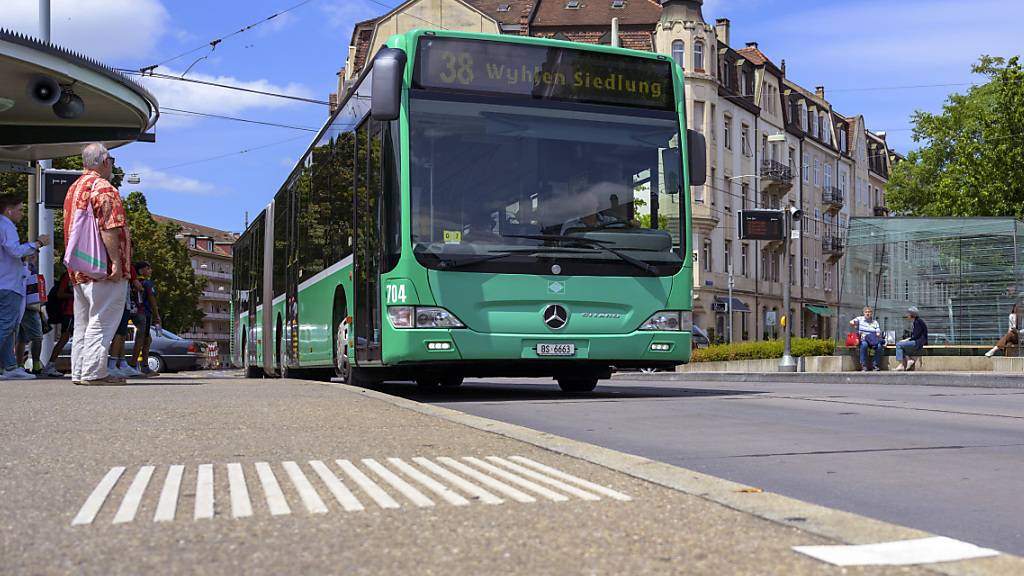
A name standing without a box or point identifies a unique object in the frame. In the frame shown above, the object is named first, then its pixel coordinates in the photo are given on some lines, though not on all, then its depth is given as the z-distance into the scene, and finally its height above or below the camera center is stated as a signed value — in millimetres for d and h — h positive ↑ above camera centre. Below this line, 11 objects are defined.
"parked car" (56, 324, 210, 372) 32875 -794
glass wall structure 25156 +1028
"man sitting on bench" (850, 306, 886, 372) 25750 -326
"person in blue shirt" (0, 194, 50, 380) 12508 +646
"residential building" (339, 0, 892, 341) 60875 +10315
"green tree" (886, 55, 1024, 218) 41500 +6215
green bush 30156 -736
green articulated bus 10484 +1047
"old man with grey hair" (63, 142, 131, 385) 10312 +525
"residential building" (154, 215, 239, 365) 158000 +7090
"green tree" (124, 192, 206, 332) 61531 +3449
